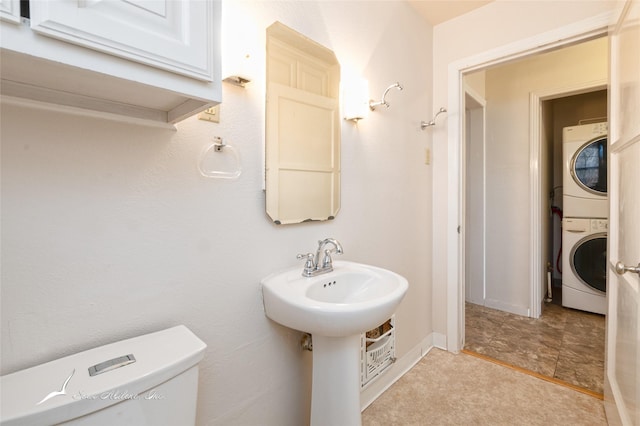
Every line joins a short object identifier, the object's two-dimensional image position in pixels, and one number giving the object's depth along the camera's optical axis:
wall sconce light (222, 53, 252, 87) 1.03
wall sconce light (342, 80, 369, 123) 1.49
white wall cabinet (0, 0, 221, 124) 0.52
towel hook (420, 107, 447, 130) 2.09
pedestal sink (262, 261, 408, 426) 0.96
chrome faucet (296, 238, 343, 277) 1.25
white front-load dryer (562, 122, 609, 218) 2.75
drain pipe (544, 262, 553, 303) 3.20
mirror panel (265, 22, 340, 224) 1.20
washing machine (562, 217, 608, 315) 2.76
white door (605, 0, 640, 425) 1.10
